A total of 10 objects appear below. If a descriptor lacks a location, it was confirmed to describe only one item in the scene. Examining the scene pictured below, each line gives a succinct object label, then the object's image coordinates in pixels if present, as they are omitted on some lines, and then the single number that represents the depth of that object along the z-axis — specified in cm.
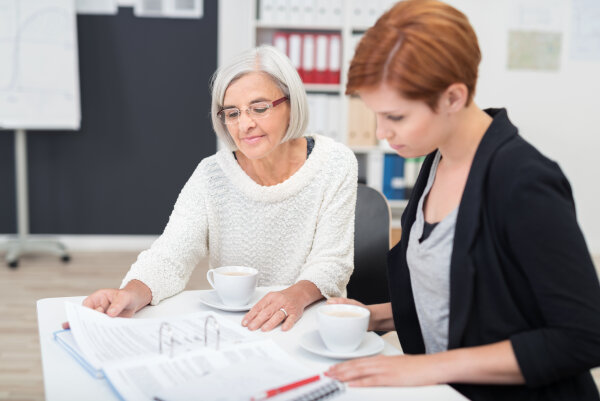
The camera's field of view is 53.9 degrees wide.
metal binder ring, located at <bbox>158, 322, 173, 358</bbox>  89
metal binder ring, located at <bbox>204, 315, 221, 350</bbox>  92
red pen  75
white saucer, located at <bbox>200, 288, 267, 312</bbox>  114
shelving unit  398
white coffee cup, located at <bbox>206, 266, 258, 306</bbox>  113
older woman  148
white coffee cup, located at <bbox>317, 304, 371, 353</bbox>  89
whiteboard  400
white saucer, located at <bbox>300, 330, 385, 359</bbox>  90
